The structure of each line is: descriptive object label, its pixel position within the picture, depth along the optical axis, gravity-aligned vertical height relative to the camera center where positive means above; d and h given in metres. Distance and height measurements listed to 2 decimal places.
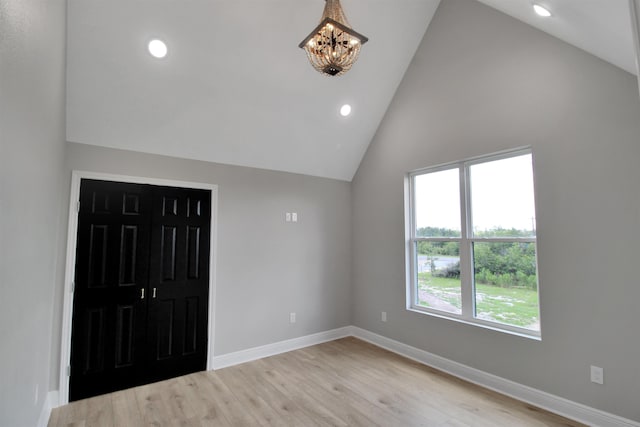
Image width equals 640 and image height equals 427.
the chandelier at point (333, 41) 2.16 +1.39
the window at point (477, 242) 3.01 -0.07
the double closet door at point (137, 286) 2.93 -0.52
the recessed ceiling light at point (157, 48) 2.67 +1.64
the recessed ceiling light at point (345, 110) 3.99 +1.64
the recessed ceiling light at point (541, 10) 2.25 +1.68
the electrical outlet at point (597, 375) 2.44 -1.11
